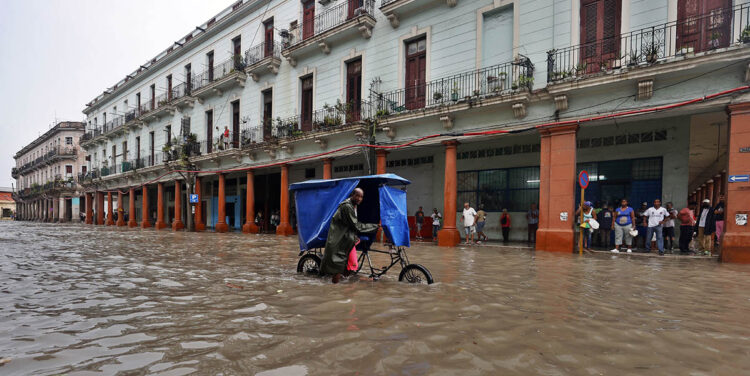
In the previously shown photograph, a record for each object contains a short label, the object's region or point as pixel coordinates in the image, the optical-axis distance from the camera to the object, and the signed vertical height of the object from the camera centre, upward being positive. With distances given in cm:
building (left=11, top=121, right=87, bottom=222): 4844 +72
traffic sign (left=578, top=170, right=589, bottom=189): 1119 +10
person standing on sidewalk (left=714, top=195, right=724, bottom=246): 1111 -96
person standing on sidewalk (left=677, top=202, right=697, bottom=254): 1123 -134
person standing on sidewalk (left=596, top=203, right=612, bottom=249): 1245 -123
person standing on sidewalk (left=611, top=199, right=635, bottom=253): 1180 -129
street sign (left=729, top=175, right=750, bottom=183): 905 +15
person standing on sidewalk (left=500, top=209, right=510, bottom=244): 1525 -176
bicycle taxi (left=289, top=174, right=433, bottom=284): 606 -60
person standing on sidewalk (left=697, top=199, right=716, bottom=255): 1125 -133
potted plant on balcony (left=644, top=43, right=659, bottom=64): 991 +350
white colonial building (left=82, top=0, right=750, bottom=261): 1016 +290
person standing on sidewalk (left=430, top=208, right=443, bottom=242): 1648 -184
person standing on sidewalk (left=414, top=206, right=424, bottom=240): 1694 -183
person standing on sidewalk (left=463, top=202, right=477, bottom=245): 1463 -156
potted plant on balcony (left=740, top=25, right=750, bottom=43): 888 +362
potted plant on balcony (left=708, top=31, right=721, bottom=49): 933 +379
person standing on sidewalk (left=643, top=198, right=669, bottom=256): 1115 -113
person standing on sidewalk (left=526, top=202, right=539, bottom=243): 1448 -154
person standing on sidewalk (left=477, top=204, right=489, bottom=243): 1536 -173
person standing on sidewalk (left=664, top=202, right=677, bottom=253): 1162 -131
